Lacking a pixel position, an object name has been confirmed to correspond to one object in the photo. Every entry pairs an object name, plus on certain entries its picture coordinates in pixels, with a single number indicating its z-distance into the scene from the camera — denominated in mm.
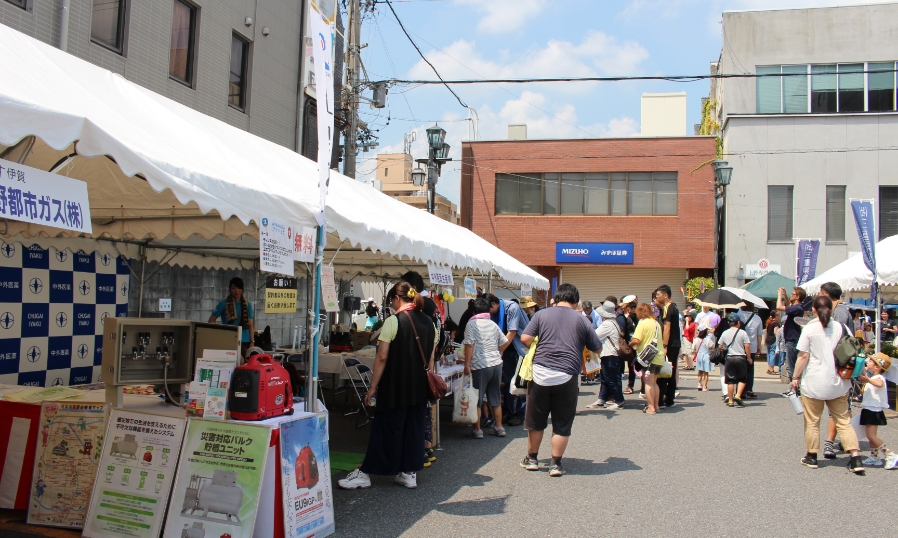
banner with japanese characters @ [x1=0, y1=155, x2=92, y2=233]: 3432
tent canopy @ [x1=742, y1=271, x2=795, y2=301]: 20688
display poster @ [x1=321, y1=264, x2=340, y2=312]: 5598
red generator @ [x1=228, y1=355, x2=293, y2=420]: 4625
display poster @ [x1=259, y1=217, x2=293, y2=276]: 4672
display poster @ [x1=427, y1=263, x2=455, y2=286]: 8367
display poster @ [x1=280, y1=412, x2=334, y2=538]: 4652
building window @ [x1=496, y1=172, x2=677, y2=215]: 27922
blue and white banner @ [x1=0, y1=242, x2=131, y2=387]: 7160
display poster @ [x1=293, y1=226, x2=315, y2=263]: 5160
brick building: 27484
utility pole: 17625
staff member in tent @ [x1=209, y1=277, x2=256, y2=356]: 9203
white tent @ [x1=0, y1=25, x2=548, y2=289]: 3895
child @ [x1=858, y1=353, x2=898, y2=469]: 7305
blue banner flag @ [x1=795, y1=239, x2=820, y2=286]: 18172
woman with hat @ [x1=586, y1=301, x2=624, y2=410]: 11078
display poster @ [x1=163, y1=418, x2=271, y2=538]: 4383
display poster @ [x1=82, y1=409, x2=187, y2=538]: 4602
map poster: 4930
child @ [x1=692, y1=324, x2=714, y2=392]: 13734
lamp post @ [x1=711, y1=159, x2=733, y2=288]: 20078
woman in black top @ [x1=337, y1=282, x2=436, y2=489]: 6090
